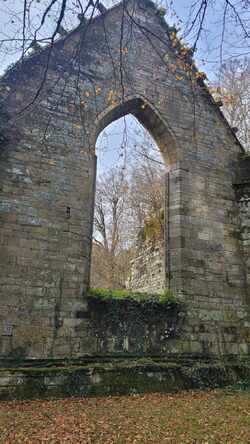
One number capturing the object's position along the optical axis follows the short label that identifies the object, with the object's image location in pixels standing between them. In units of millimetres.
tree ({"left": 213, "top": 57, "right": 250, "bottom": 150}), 15150
